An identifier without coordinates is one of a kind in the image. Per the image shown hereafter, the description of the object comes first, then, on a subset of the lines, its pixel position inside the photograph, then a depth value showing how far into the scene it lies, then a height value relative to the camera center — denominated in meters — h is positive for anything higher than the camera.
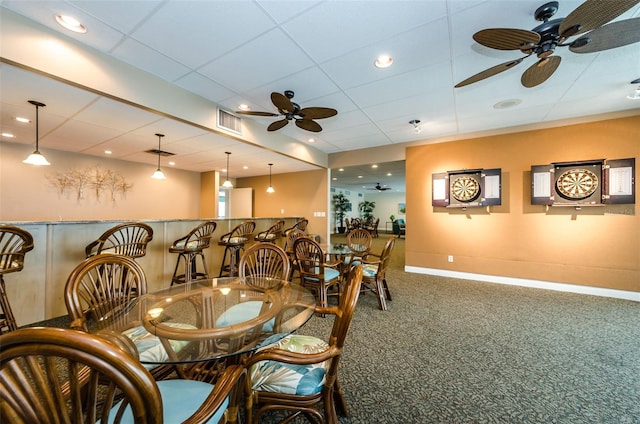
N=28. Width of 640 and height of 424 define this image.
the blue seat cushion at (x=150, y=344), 1.21 -0.72
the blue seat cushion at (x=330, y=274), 3.04 -0.79
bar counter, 2.53 -0.60
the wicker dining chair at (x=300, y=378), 1.09 -0.83
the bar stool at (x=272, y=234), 4.68 -0.43
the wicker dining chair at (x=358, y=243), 3.54 -0.56
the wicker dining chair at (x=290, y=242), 3.70 -0.47
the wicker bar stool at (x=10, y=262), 2.04 -0.43
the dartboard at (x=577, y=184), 3.63 +0.46
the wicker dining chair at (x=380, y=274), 3.11 -0.80
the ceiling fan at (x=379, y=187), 11.17 +1.26
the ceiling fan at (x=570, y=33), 1.49 +1.28
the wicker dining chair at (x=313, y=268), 2.95 -0.71
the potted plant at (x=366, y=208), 14.66 +0.32
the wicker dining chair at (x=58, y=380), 0.50 -0.39
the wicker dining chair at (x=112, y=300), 1.28 -0.56
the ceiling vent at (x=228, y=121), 3.50 +1.38
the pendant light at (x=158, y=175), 4.29 +0.68
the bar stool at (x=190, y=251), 3.37 -0.53
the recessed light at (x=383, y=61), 2.35 +1.52
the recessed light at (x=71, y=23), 1.90 +1.54
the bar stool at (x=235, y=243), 3.95 -0.49
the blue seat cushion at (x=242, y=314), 1.45 -0.68
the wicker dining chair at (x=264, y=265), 2.25 -0.52
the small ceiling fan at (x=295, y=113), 2.75 +1.26
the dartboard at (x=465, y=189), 4.43 +0.46
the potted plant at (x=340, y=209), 12.50 +0.22
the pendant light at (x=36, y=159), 2.90 +0.65
